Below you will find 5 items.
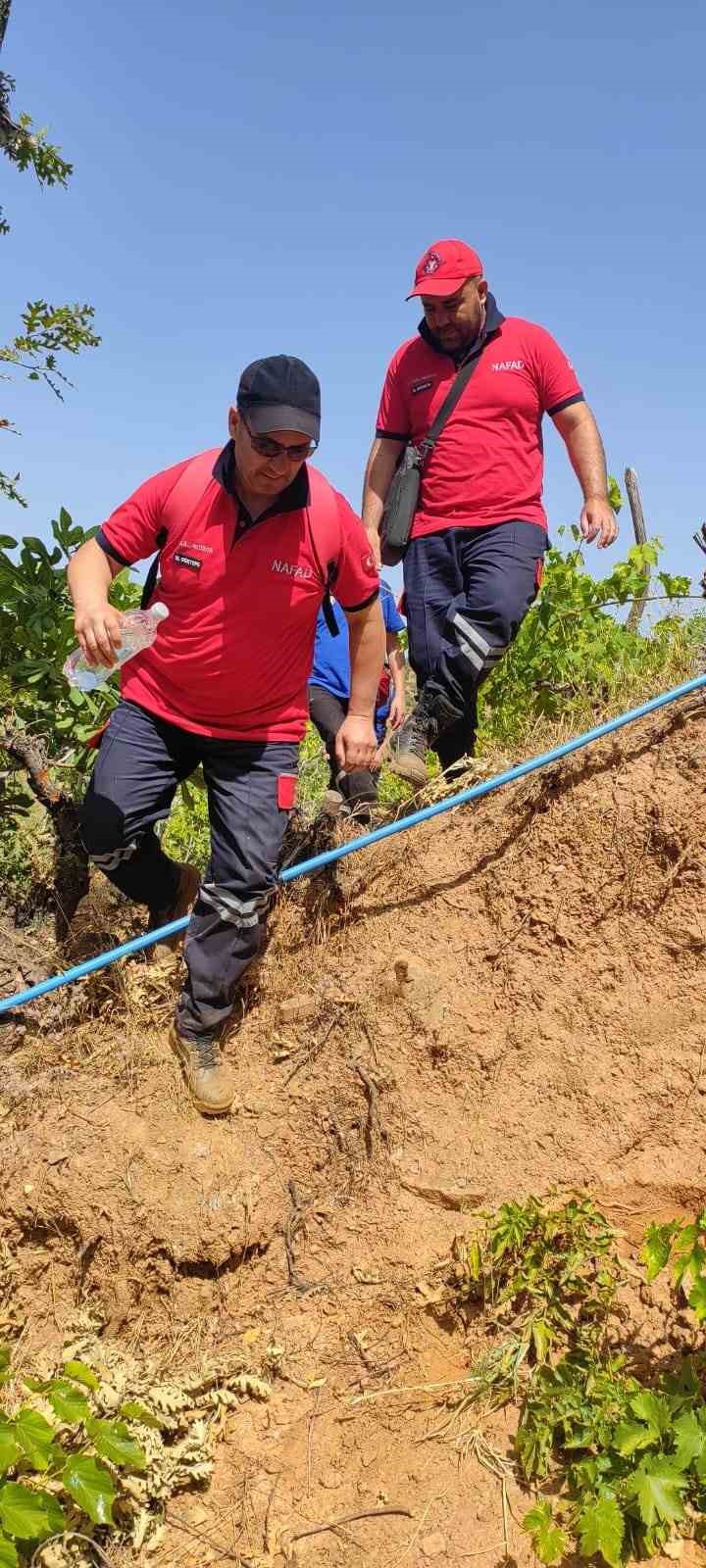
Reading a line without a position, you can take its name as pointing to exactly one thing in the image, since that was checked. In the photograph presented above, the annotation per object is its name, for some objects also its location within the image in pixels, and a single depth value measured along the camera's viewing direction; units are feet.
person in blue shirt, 14.21
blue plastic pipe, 11.80
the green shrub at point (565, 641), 18.75
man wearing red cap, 13.38
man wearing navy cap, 10.39
